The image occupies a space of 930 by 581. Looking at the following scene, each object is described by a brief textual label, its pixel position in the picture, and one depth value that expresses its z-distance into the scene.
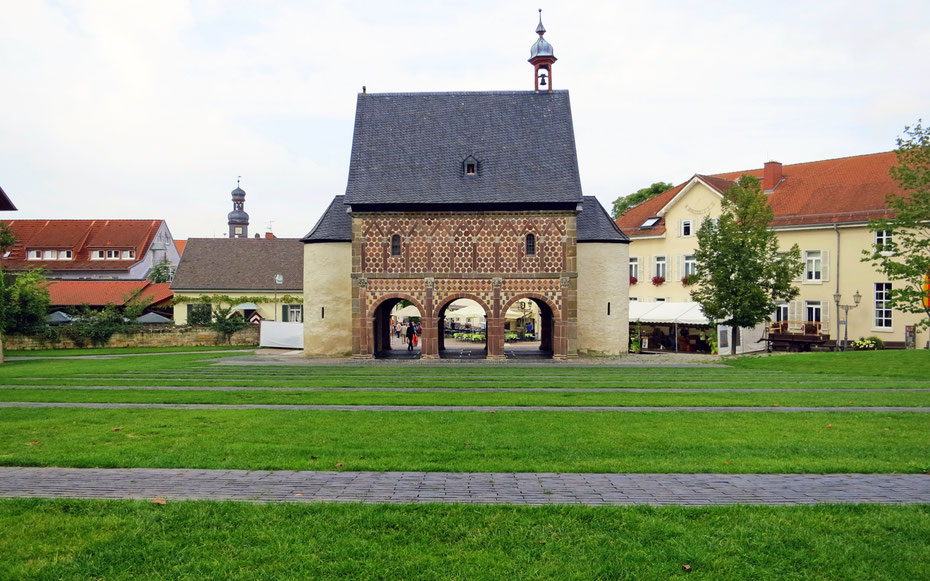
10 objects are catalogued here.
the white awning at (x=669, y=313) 39.47
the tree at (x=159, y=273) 71.81
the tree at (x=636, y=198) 67.62
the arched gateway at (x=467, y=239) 34.47
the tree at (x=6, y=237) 53.00
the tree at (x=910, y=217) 25.22
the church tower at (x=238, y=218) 107.72
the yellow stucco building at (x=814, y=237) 41.44
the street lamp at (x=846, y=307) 38.00
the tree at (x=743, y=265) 33.00
